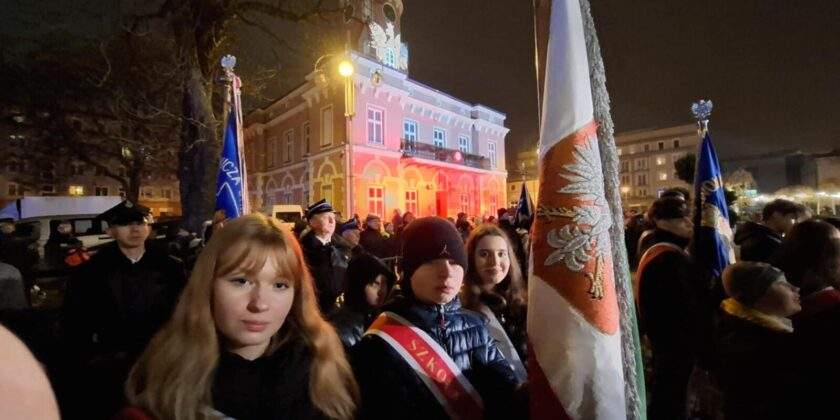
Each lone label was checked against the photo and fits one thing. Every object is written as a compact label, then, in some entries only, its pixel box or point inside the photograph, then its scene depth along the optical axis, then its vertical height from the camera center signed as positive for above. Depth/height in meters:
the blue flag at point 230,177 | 4.68 +0.46
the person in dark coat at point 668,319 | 3.12 -0.91
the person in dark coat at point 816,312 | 2.20 -0.66
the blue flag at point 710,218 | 4.04 -0.17
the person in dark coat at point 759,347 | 2.25 -0.85
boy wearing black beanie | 1.74 -0.65
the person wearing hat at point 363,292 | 2.94 -0.63
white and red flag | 1.43 -0.21
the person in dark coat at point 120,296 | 2.93 -0.59
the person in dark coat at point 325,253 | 4.55 -0.46
